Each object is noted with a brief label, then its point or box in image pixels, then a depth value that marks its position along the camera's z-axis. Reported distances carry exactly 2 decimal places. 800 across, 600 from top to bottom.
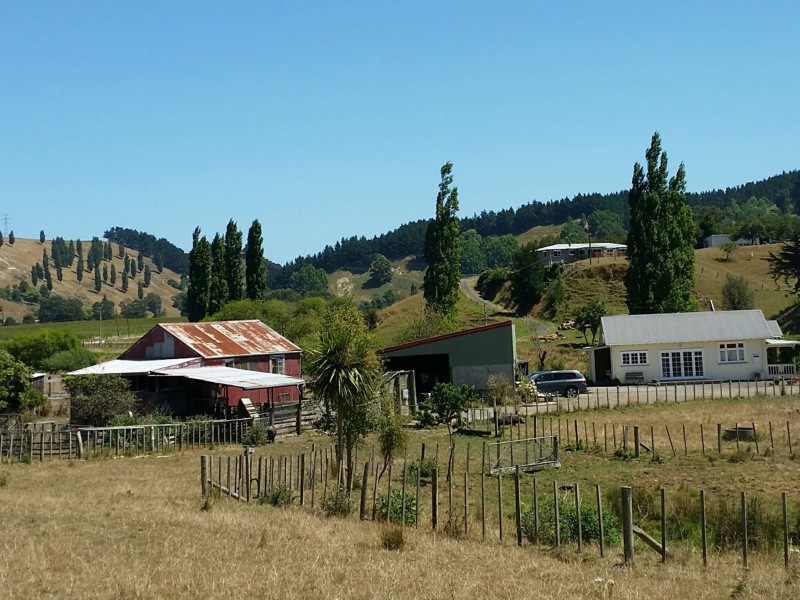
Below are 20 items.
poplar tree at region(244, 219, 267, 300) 84.12
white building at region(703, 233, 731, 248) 150.12
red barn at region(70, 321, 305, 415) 44.34
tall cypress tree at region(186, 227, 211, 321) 84.62
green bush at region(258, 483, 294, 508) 20.89
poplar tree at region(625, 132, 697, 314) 68.44
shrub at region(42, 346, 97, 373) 75.12
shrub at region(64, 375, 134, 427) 39.91
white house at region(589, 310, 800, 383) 57.84
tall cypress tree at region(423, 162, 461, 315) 75.19
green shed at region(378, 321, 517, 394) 51.22
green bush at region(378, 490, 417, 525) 18.98
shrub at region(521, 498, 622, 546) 17.44
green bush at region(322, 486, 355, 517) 19.80
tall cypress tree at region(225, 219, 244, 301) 84.44
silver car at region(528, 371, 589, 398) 51.25
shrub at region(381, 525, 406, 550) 15.83
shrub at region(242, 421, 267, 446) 36.50
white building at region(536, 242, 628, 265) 141.82
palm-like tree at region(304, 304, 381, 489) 24.59
